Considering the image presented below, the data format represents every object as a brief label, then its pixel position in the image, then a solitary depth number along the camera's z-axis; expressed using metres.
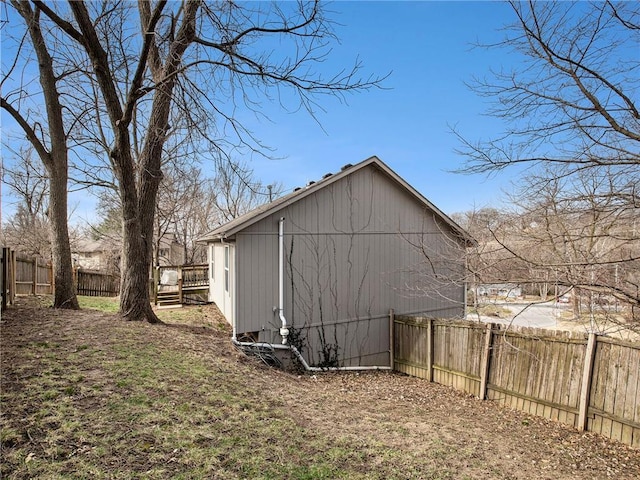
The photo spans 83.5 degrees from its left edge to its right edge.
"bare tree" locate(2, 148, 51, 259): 21.73
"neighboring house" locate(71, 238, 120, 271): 24.71
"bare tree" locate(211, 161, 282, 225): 28.56
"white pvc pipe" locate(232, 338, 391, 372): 8.41
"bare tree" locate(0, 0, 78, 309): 8.66
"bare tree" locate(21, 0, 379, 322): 6.37
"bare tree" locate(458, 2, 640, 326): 5.37
